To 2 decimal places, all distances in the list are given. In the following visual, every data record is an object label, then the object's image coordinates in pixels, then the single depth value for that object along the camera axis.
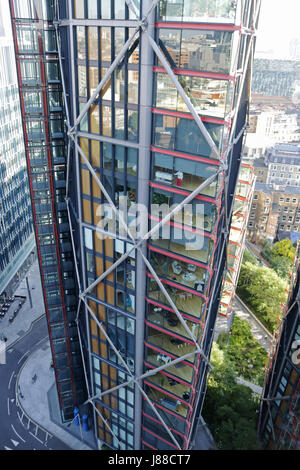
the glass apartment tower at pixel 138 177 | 21.00
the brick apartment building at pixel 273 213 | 95.38
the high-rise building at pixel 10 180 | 62.69
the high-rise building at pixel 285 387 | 34.25
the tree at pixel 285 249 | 82.62
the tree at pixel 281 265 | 74.38
